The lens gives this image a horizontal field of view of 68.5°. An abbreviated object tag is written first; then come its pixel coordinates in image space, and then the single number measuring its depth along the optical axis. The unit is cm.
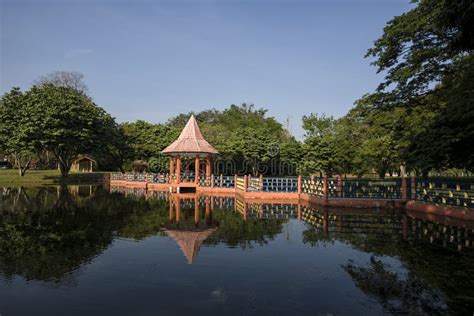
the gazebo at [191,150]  2499
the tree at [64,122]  2938
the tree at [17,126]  2883
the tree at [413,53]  1474
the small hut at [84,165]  5103
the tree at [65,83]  4588
